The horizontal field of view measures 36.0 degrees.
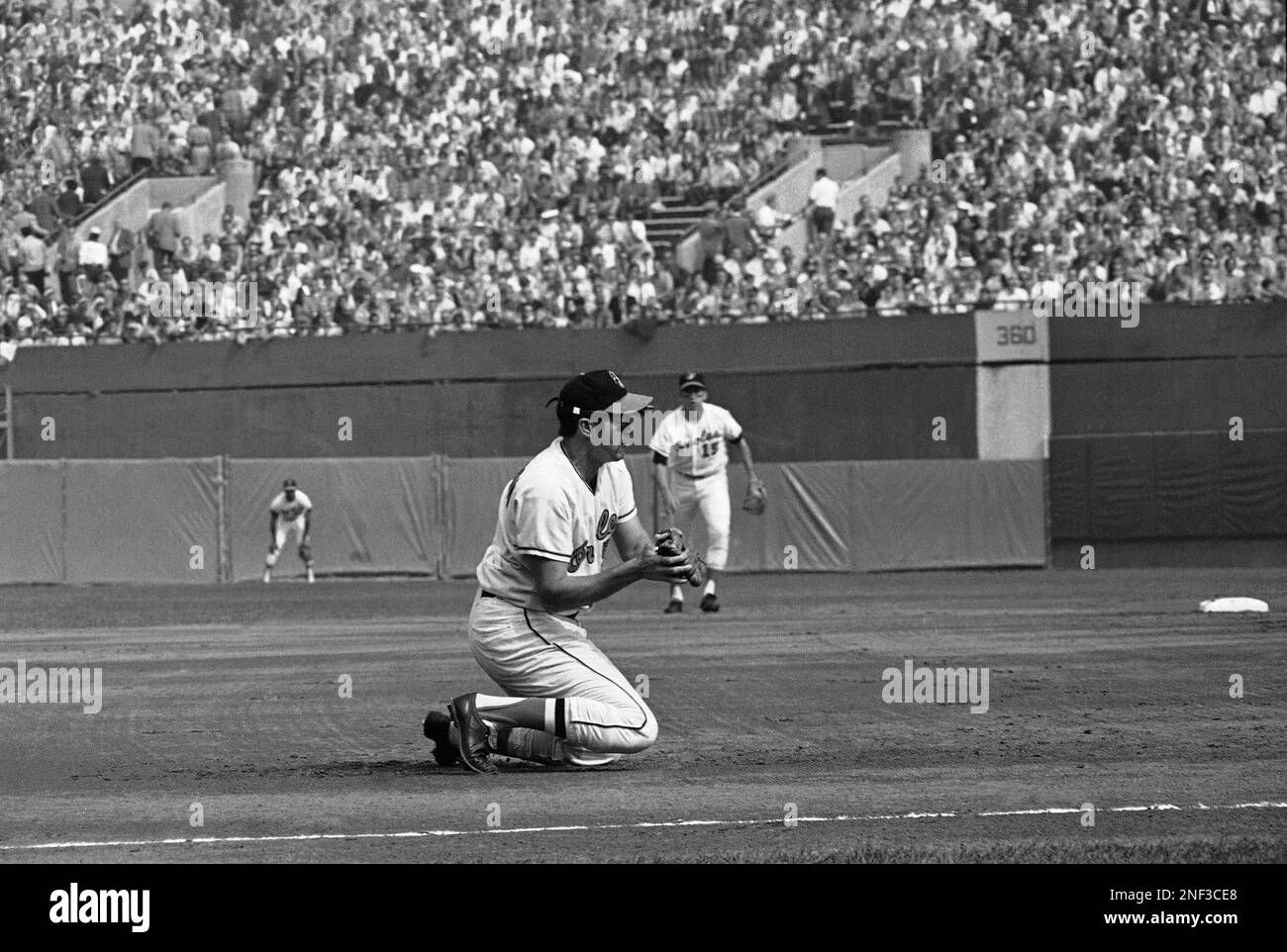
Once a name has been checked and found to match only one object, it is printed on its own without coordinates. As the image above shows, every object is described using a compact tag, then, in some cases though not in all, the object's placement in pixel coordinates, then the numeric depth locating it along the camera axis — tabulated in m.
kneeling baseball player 8.23
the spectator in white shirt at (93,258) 30.89
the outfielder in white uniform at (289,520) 26.31
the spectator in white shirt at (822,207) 27.92
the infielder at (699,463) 17.48
